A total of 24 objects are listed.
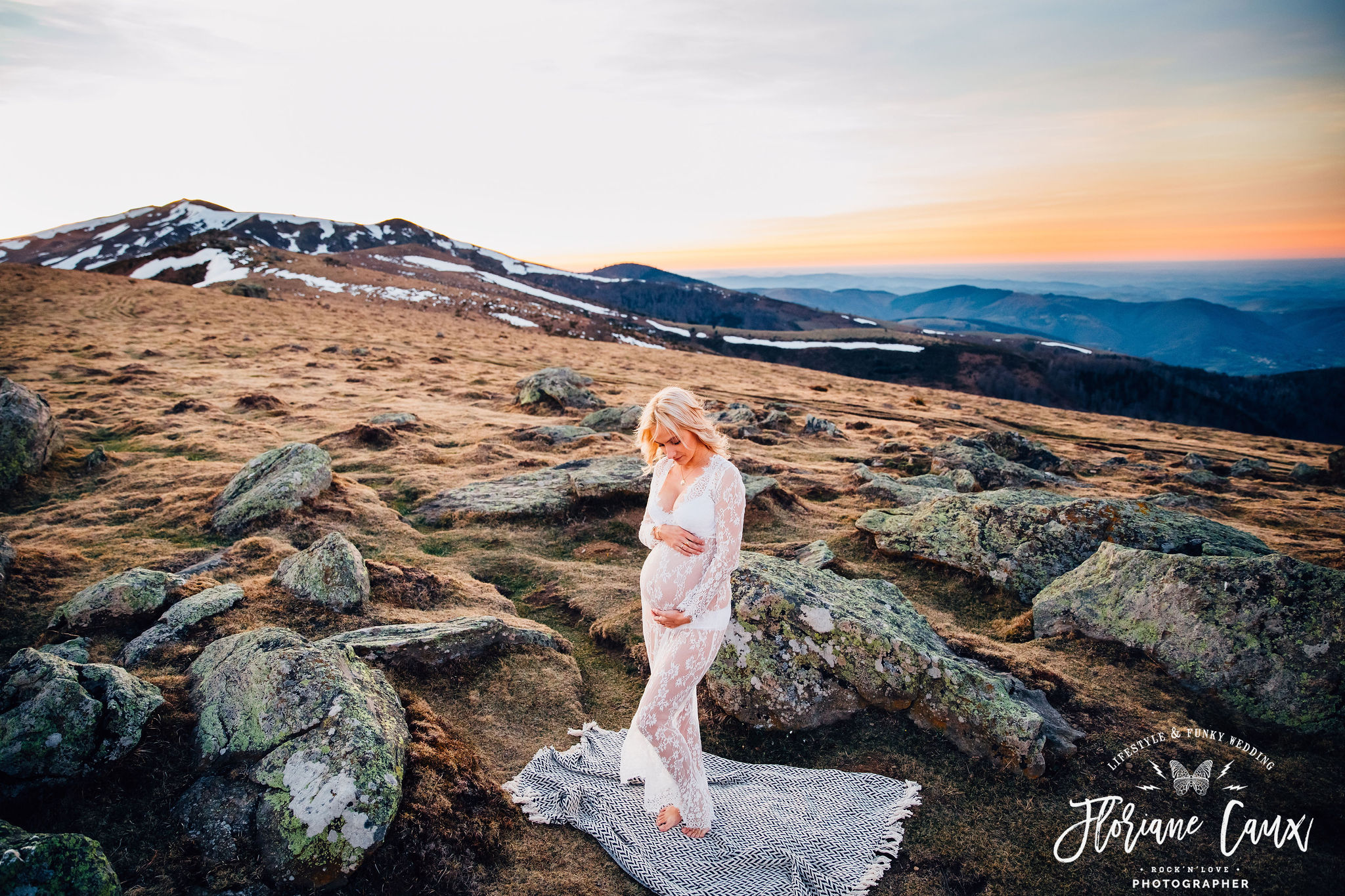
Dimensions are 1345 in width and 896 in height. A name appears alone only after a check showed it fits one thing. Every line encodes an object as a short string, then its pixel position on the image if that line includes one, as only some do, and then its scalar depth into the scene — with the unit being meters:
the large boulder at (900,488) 14.01
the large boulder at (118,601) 7.15
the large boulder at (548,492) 12.50
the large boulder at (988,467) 17.00
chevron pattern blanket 5.10
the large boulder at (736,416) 23.84
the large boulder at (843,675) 6.49
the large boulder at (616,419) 20.19
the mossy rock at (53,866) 3.51
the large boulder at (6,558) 8.06
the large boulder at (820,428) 23.30
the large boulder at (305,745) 4.46
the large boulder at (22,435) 11.86
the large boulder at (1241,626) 6.46
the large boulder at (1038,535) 9.59
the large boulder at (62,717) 4.62
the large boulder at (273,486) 10.81
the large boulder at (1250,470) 22.11
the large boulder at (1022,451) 20.45
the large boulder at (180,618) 6.53
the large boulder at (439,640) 6.88
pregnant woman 5.37
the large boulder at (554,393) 23.31
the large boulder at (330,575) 7.95
